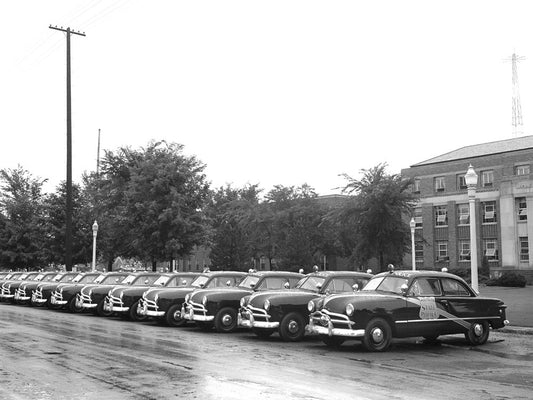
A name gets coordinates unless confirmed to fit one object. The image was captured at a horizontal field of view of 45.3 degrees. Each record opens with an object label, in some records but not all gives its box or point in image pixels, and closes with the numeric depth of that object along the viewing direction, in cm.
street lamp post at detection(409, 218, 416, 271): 3346
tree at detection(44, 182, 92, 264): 4243
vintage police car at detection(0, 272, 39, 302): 3048
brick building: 5691
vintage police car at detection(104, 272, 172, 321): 2122
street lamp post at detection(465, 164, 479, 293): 1942
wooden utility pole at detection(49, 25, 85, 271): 3269
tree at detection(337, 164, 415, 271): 3428
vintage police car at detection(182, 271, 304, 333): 1733
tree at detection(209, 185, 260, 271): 4512
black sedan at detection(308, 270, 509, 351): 1320
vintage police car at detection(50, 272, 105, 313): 2517
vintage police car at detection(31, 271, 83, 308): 2696
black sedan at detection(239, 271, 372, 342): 1533
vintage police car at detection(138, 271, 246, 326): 1897
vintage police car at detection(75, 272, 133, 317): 2312
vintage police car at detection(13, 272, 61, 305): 2856
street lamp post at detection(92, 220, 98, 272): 3262
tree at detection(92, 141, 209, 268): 3325
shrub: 4616
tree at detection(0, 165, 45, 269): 4641
